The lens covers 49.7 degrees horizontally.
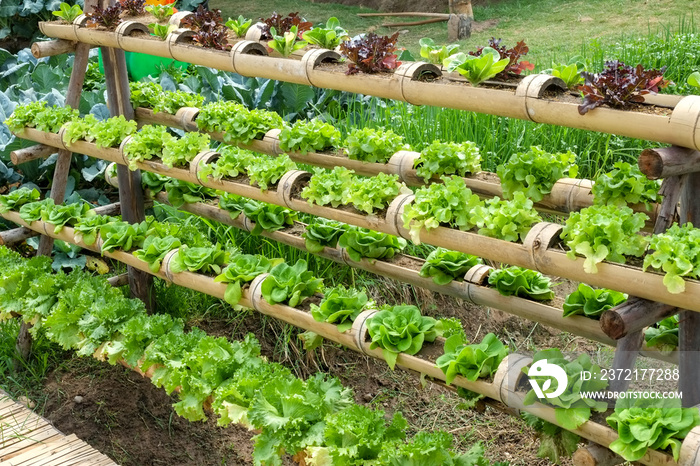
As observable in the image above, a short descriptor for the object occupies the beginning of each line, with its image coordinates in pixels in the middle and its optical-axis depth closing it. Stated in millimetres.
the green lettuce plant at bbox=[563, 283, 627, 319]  2588
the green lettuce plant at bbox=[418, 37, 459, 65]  2805
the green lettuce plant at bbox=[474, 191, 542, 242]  2314
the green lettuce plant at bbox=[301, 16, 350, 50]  2988
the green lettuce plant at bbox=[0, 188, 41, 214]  4113
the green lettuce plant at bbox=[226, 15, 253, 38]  3365
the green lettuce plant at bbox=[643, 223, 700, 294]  1910
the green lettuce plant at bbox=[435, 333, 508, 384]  2434
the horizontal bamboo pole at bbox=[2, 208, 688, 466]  2172
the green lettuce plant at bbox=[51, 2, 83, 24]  3795
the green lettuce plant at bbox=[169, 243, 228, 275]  3271
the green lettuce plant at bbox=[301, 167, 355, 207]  2793
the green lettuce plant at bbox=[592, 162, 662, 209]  2379
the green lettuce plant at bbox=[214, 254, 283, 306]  3064
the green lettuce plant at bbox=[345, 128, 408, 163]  3082
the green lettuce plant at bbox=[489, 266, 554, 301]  2760
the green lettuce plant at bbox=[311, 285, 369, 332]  2770
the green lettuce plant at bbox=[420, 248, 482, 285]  2924
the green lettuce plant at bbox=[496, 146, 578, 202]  2637
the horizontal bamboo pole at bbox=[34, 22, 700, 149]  1972
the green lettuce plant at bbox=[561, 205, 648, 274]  2066
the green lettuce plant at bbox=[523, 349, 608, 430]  2195
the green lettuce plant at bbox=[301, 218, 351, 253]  3242
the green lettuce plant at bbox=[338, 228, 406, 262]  3066
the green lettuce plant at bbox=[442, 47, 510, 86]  2389
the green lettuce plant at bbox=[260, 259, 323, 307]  2945
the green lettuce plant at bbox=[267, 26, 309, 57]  2998
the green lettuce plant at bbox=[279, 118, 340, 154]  3196
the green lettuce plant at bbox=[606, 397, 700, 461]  2010
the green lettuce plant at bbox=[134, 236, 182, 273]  3404
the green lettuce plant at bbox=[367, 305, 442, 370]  2596
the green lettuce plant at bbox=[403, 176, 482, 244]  2428
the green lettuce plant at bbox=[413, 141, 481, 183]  2871
